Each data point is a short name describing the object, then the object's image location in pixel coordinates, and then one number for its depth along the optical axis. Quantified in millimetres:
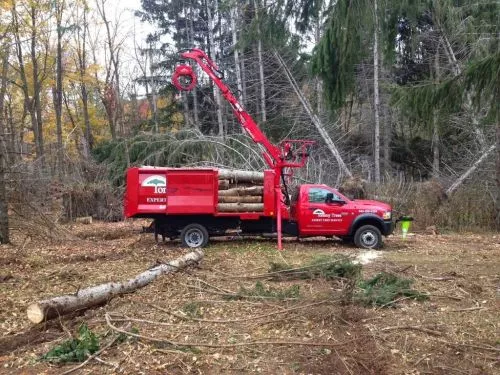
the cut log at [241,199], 13844
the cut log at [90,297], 6395
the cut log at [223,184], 13812
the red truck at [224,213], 13672
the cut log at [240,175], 13867
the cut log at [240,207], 13789
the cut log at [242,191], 13852
